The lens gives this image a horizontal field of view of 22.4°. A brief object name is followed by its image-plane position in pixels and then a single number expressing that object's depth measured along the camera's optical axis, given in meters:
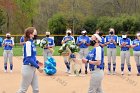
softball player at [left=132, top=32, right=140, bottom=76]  16.44
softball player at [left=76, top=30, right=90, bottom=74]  17.25
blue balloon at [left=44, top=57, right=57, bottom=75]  16.45
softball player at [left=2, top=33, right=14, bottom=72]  17.33
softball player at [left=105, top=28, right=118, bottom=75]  16.89
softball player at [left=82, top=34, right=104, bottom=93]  8.94
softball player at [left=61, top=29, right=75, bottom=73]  16.79
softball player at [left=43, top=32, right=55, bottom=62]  17.53
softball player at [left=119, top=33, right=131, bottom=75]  16.56
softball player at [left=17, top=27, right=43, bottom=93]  9.25
